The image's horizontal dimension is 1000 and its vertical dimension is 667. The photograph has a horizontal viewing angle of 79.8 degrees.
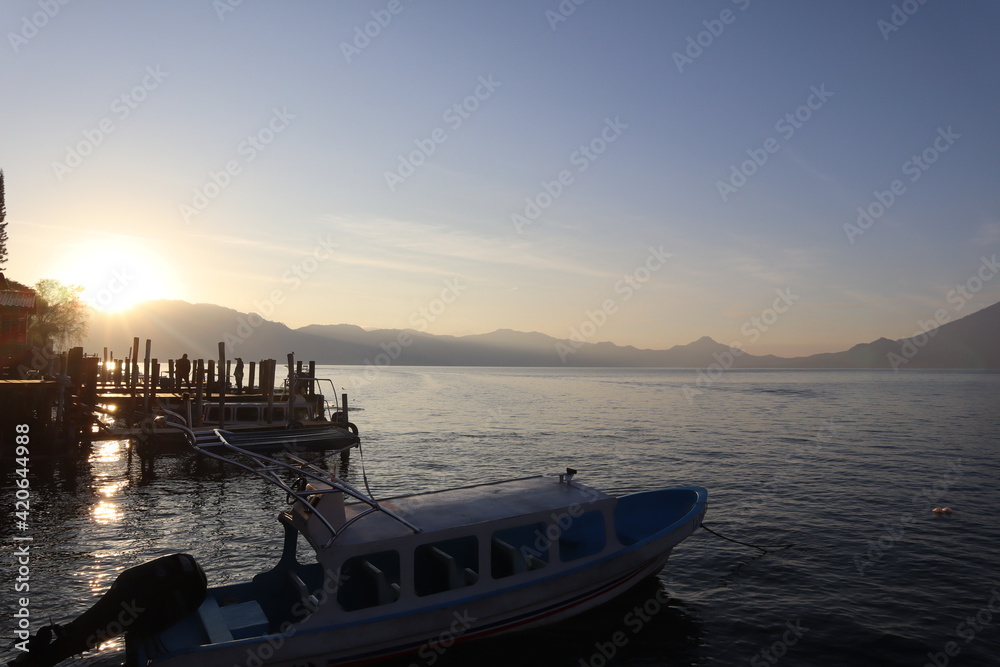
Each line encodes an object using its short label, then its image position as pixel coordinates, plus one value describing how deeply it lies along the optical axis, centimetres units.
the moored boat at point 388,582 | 888
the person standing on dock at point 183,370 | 4203
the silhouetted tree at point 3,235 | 7838
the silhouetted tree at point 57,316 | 7244
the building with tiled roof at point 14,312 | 4528
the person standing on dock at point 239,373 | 4789
